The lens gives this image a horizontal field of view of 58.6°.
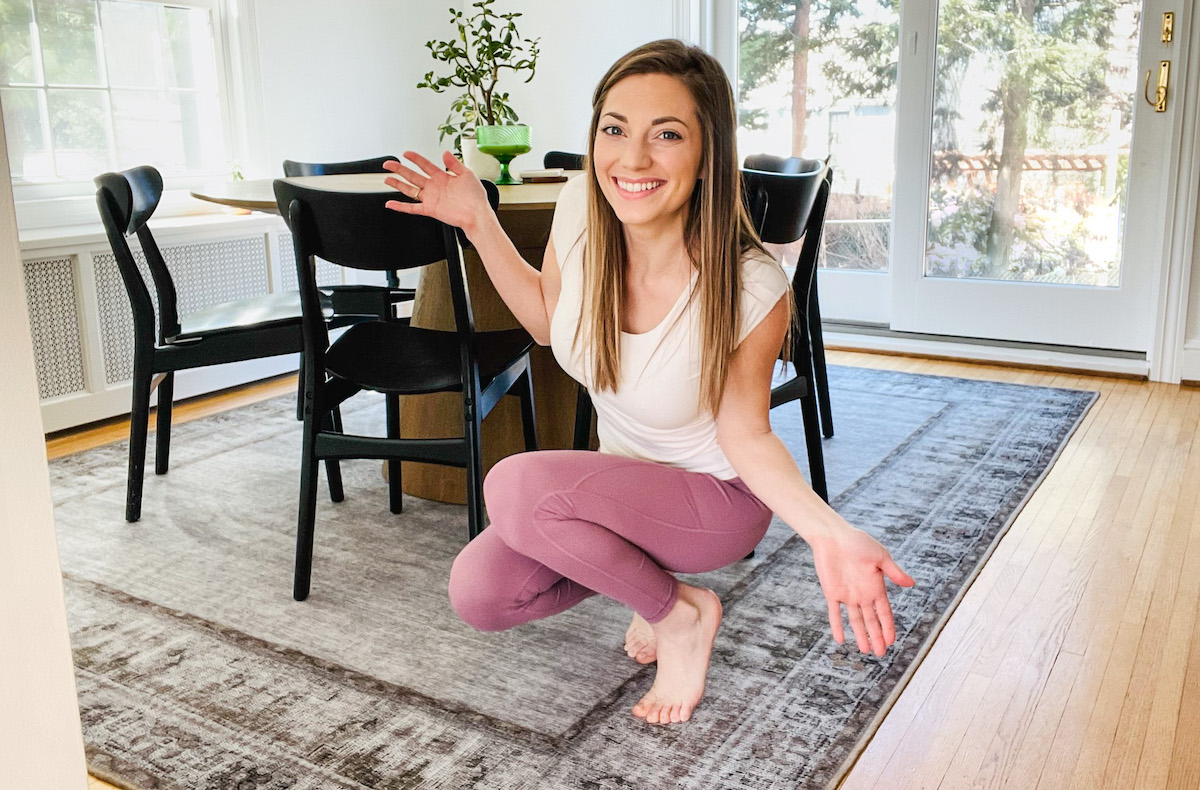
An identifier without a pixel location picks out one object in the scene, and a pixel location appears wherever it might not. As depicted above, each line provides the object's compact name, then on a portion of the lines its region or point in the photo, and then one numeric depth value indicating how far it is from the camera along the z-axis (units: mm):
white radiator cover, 3328
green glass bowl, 2812
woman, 1499
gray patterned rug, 1597
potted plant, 2836
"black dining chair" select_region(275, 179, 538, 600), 2043
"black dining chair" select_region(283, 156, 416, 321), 2945
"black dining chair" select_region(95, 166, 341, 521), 2445
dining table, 2686
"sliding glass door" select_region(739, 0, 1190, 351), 3887
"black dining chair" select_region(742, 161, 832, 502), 2326
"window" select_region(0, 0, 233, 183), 3521
